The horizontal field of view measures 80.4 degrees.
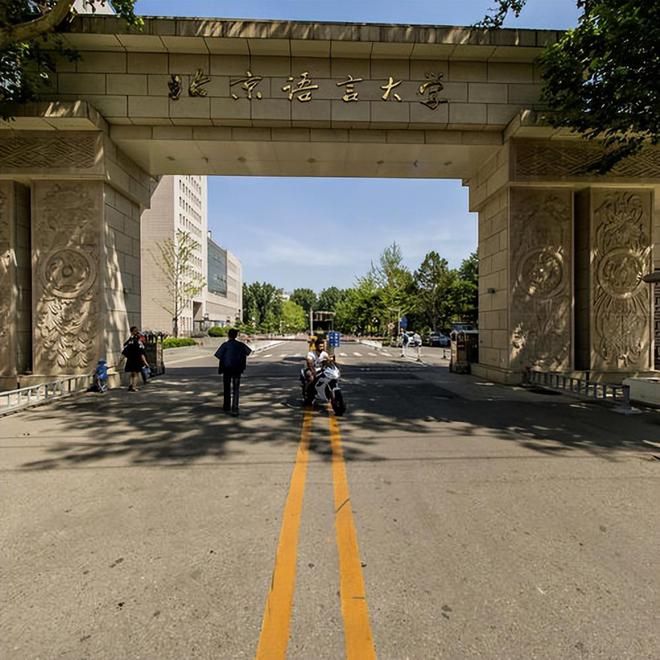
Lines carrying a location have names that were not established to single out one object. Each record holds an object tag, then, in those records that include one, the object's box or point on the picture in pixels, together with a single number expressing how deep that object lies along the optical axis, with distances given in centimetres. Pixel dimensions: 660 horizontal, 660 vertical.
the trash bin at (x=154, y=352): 1408
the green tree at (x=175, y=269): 4328
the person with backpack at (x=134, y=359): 1041
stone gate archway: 1072
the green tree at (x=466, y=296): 5000
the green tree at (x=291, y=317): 10544
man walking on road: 779
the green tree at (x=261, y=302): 10294
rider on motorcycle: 782
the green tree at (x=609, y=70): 714
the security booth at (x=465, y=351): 1530
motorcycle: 750
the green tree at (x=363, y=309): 4903
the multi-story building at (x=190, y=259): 5531
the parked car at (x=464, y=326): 4220
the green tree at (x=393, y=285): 3997
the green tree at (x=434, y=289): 5122
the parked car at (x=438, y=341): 4206
